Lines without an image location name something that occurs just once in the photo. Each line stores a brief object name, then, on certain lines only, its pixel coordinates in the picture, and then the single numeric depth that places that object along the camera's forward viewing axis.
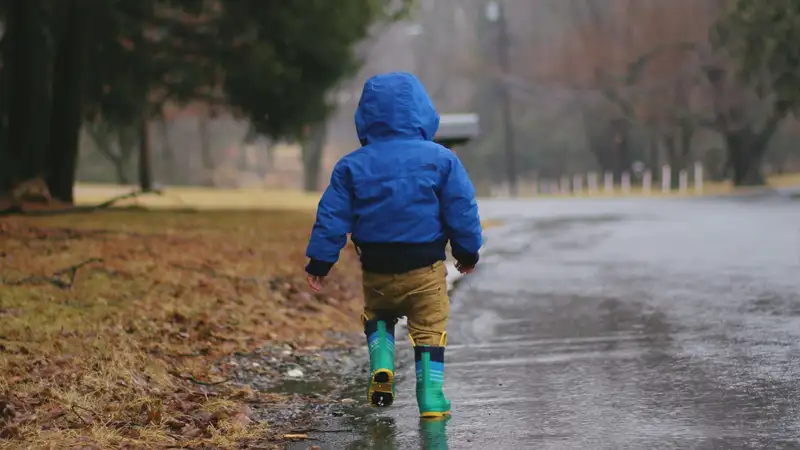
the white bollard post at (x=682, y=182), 46.89
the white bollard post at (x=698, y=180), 45.83
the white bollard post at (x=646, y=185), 49.08
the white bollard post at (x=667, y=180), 48.72
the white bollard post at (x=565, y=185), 60.03
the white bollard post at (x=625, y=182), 52.36
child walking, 6.40
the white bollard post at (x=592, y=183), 53.24
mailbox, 16.30
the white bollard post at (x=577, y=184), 57.79
